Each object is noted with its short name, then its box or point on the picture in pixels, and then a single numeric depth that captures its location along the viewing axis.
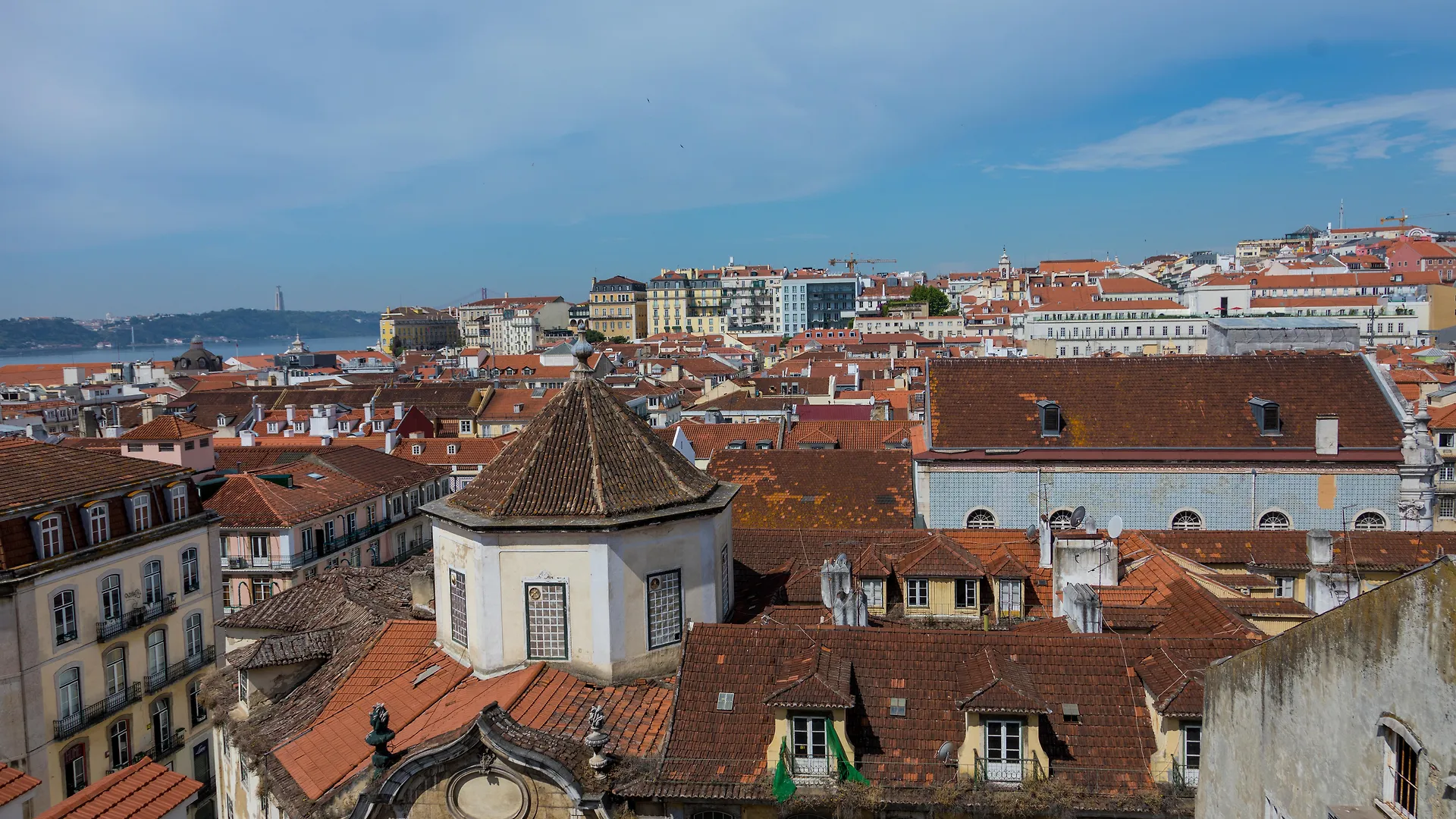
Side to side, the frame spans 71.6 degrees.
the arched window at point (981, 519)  35.31
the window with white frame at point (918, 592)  23.62
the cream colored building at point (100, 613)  27.06
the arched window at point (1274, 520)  34.41
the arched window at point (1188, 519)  34.62
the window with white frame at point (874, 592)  23.70
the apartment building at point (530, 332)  193.38
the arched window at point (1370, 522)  34.34
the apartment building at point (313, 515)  43.50
